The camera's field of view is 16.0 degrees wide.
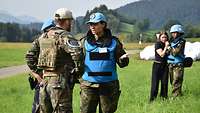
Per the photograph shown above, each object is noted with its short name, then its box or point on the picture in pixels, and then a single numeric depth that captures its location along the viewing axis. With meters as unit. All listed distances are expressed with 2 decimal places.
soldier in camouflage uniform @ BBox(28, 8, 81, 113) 10.05
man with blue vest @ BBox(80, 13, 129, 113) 10.70
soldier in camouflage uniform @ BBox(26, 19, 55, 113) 10.89
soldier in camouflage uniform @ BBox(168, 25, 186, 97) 16.68
